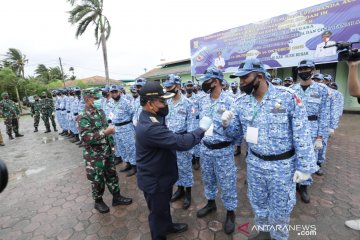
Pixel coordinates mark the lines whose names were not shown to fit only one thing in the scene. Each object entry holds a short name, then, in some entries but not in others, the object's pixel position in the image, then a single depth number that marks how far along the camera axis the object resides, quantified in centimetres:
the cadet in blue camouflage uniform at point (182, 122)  336
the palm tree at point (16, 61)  3347
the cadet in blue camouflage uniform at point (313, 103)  342
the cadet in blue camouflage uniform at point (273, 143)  196
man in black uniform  210
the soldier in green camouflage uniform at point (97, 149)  304
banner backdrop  858
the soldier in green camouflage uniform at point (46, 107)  1027
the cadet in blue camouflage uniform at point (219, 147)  267
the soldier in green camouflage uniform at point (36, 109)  1032
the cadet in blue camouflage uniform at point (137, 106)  438
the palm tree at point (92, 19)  1496
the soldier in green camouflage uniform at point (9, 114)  973
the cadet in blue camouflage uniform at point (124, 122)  480
